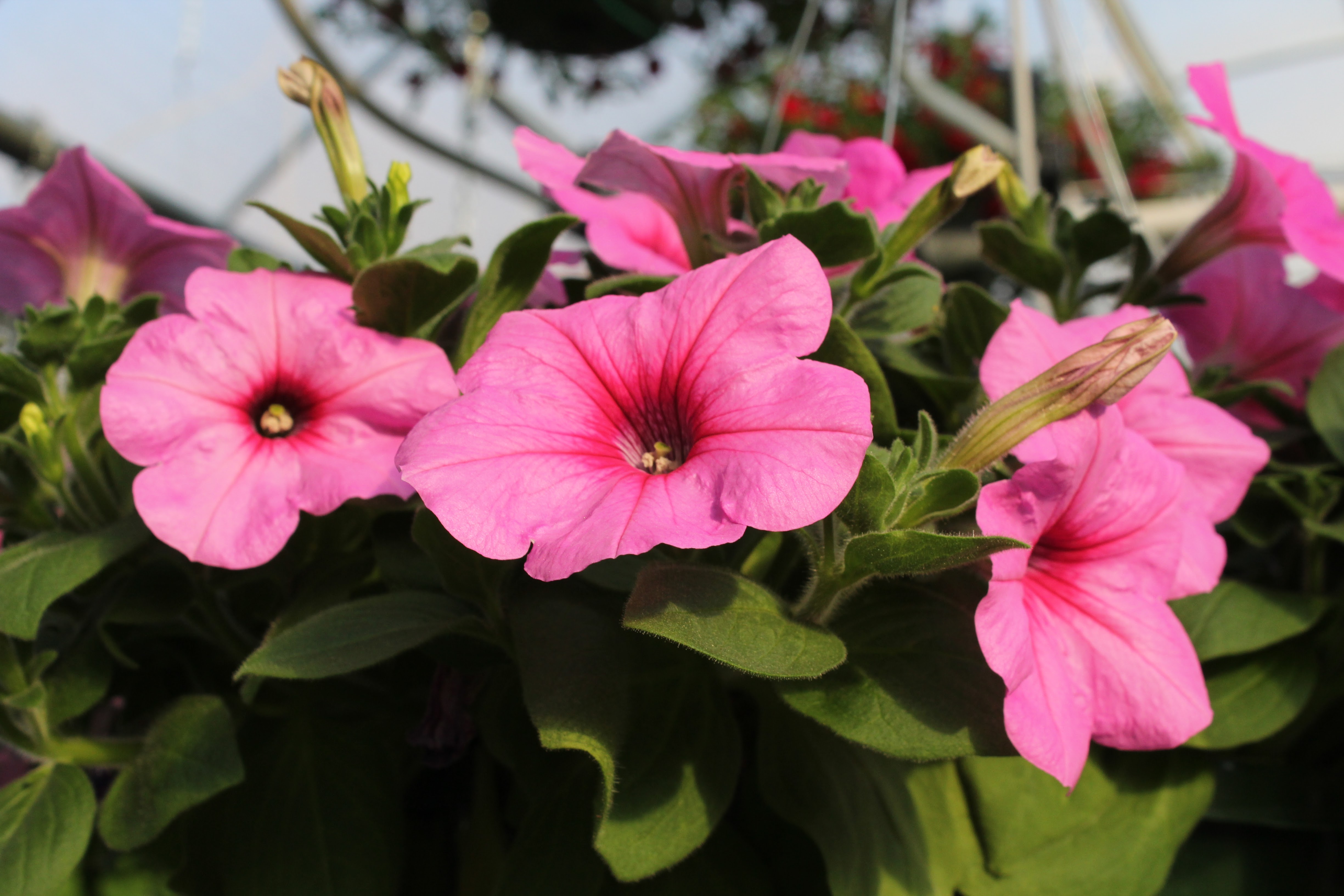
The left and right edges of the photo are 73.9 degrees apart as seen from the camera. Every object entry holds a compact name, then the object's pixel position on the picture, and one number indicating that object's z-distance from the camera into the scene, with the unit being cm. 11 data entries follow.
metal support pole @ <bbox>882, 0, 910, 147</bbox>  86
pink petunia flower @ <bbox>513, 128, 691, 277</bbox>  48
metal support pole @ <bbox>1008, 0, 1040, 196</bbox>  102
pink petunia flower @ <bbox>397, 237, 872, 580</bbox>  28
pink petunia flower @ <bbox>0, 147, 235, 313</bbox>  53
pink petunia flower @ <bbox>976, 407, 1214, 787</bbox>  32
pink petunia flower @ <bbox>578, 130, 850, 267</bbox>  43
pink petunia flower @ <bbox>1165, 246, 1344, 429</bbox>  57
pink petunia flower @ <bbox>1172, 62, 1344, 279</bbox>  52
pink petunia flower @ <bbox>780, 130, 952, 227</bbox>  59
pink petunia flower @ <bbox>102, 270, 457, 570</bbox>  37
